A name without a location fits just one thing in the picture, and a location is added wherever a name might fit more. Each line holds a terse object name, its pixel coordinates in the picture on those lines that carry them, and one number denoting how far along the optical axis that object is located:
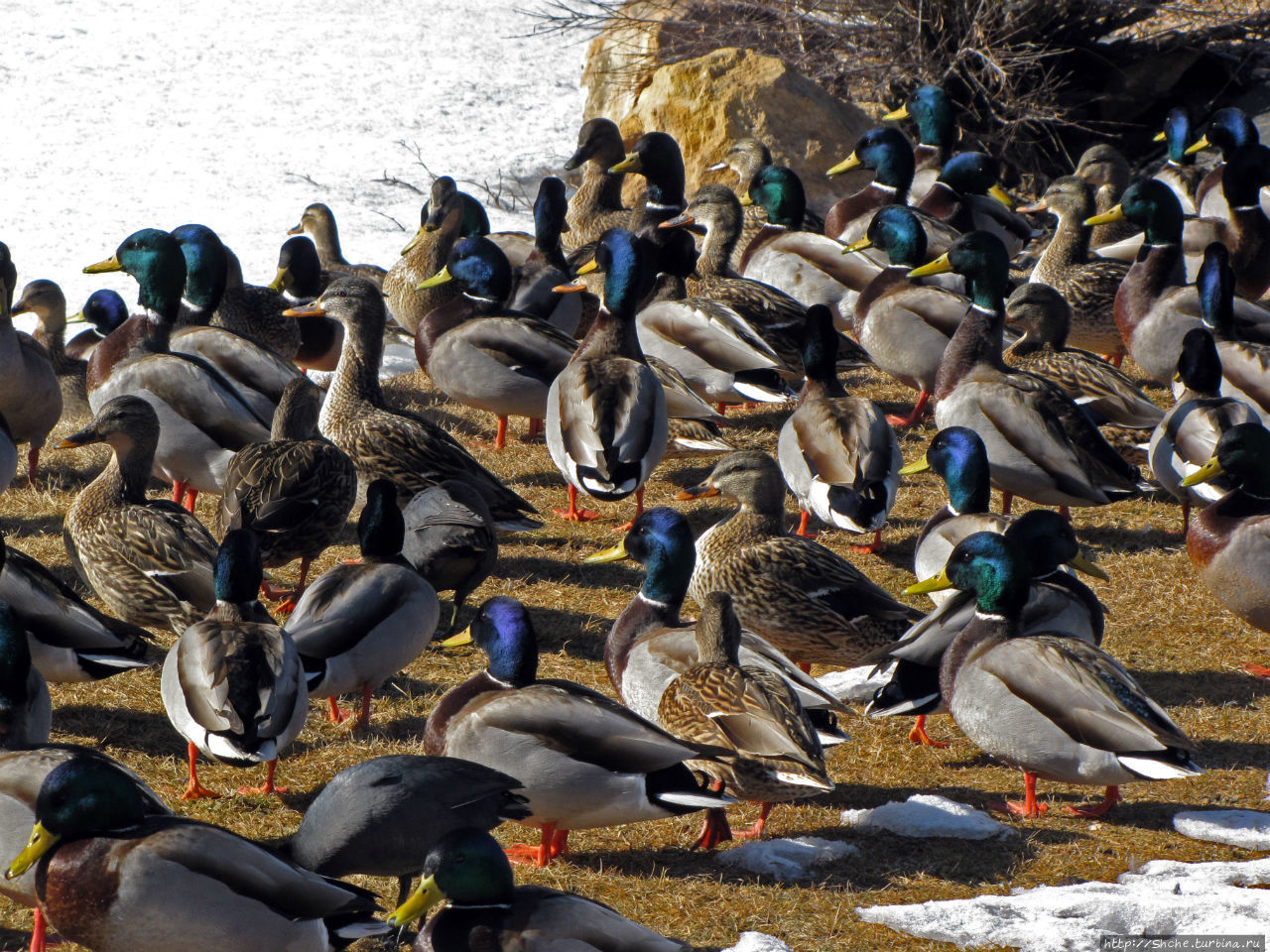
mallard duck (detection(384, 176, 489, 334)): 19.89
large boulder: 25.80
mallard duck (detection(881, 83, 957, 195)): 24.72
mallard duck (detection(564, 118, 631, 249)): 23.84
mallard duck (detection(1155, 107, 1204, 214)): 24.59
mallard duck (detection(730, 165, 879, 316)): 19.81
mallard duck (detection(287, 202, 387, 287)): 22.30
